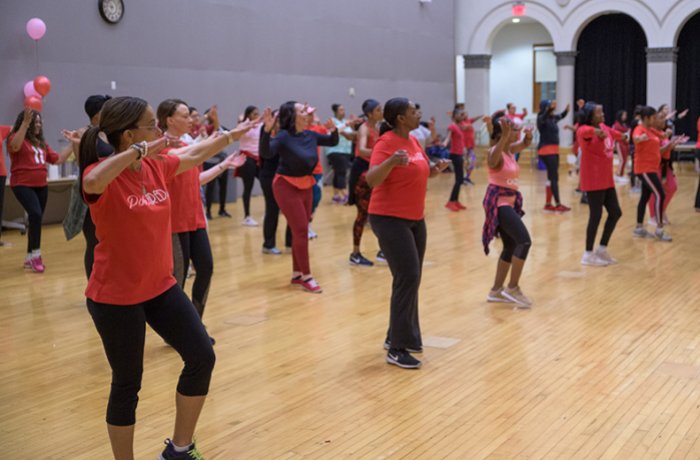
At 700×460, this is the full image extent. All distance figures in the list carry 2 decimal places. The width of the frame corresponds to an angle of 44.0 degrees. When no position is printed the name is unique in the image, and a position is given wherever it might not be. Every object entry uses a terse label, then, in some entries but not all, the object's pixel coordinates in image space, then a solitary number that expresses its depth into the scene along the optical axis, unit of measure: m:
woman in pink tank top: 6.63
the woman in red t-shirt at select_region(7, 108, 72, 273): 8.48
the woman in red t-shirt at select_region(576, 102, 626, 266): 8.19
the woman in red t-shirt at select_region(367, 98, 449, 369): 5.16
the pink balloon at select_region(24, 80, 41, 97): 11.48
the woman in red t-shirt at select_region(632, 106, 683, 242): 9.70
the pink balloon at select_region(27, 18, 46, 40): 11.28
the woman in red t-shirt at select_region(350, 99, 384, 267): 8.16
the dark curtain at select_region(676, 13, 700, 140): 21.25
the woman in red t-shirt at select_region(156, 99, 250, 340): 5.24
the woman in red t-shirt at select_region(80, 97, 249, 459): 3.25
